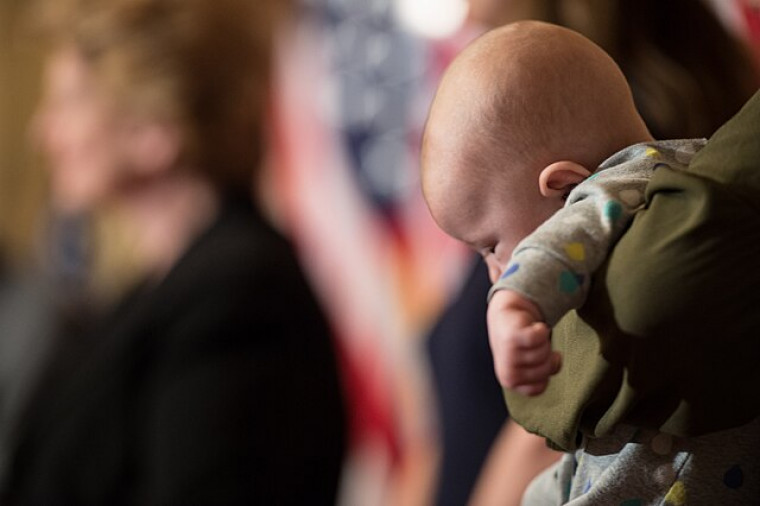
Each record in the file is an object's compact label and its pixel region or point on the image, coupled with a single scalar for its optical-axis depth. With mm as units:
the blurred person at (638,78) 2380
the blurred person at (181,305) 4270
